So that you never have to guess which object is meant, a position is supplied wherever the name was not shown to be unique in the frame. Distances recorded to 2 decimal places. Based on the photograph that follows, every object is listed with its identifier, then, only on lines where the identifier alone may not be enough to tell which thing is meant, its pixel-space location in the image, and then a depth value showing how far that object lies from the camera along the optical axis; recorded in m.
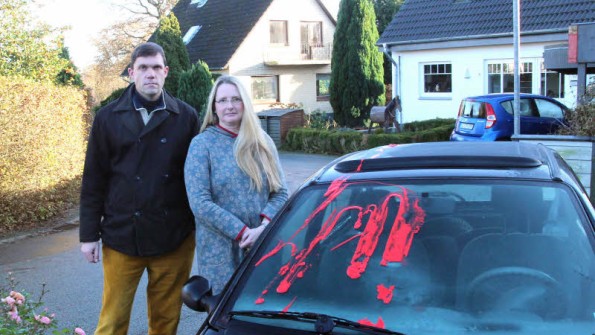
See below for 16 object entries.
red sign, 10.78
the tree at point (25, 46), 11.50
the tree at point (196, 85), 22.41
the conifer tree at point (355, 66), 27.81
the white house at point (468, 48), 18.67
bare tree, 43.50
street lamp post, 10.40
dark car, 2.39
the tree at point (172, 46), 26.86
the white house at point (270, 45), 31.12
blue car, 14.58
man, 3.62
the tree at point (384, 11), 38.72
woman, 3.42
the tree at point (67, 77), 21.16
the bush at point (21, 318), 3.16
